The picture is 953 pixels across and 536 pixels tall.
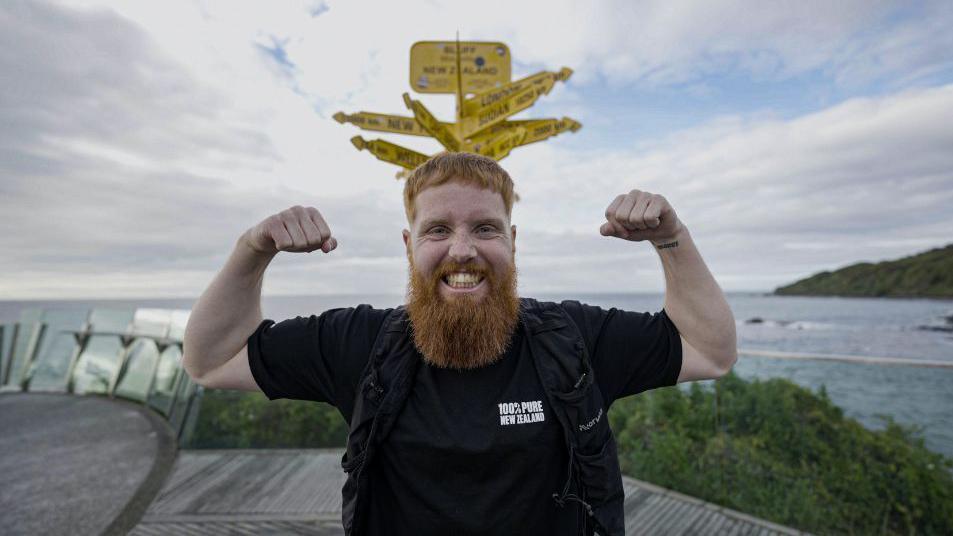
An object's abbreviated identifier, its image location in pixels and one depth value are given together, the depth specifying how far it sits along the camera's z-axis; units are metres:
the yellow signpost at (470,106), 3.64
